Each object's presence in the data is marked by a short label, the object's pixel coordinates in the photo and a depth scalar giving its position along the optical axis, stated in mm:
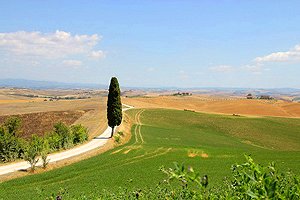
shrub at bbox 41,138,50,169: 34219
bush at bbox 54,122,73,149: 44938
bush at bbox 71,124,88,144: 48316
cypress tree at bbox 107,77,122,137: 49625
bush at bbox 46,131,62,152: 42762
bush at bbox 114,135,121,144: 47491
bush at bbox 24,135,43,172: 33812
